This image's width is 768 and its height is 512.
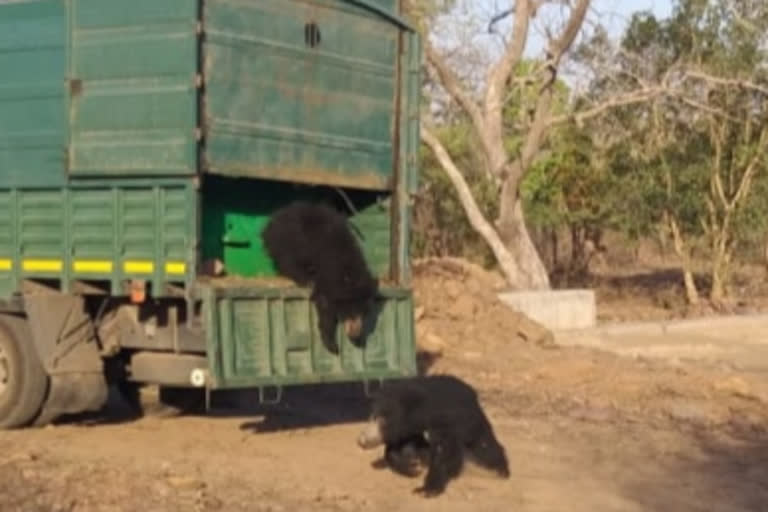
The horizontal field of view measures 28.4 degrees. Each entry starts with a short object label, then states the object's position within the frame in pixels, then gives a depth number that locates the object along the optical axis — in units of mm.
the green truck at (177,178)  9922
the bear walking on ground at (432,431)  8781
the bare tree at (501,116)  21531
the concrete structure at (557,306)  19391
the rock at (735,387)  13805
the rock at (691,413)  12594
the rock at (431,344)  16547
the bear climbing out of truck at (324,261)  10258
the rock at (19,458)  9445
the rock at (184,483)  8656
